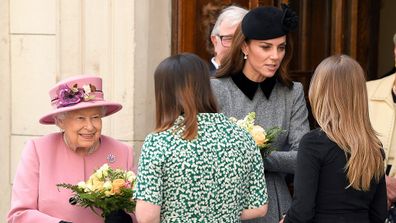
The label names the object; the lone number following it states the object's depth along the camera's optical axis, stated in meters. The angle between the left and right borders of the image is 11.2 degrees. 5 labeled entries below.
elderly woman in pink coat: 10.04
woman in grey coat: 10.49
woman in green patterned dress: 8.53
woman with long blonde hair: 9.16
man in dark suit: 12.46
